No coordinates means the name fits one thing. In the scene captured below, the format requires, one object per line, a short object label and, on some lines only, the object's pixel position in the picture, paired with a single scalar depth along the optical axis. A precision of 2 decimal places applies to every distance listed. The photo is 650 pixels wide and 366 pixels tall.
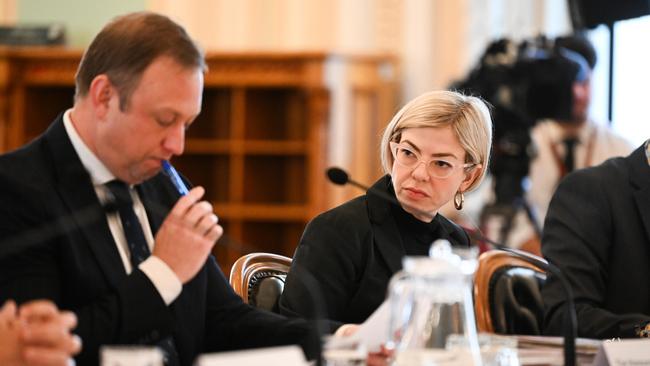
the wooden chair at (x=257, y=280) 4.61
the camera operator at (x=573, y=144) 9.12
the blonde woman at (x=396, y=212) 4.59
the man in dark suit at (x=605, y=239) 5.02
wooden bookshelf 11.68
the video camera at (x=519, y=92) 8.90
